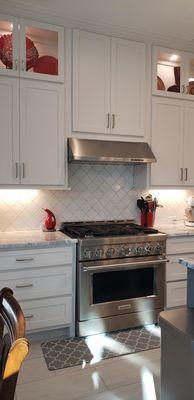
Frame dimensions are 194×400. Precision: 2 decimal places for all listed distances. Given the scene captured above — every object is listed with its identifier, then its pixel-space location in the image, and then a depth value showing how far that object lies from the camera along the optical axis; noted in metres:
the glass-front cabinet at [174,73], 3.21
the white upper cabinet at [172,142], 3.18
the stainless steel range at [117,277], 2.64
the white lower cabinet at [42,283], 2.45
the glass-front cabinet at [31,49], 2.58
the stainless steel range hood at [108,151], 2.75
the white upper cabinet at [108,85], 2.83
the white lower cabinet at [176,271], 3.02
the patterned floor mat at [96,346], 2.34
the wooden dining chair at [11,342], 0.75
